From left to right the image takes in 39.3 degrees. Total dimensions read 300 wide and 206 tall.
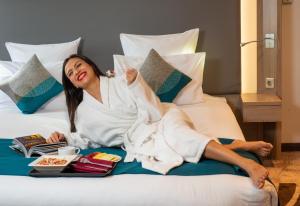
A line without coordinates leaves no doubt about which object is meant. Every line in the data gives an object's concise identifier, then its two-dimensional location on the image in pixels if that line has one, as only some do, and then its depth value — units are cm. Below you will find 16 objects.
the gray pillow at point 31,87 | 345
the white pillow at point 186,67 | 349
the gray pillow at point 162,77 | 340
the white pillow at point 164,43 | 365
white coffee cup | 234
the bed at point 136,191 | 188
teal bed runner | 204
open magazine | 246
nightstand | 349
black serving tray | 203
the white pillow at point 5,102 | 362
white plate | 207
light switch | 370
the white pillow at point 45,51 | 379
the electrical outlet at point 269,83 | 378
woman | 216
